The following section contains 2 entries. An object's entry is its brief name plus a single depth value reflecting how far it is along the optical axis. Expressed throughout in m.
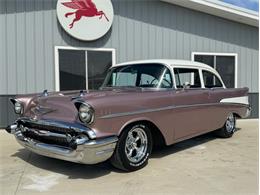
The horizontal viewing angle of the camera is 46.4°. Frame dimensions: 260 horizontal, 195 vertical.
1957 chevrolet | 4.11
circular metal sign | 8.58
